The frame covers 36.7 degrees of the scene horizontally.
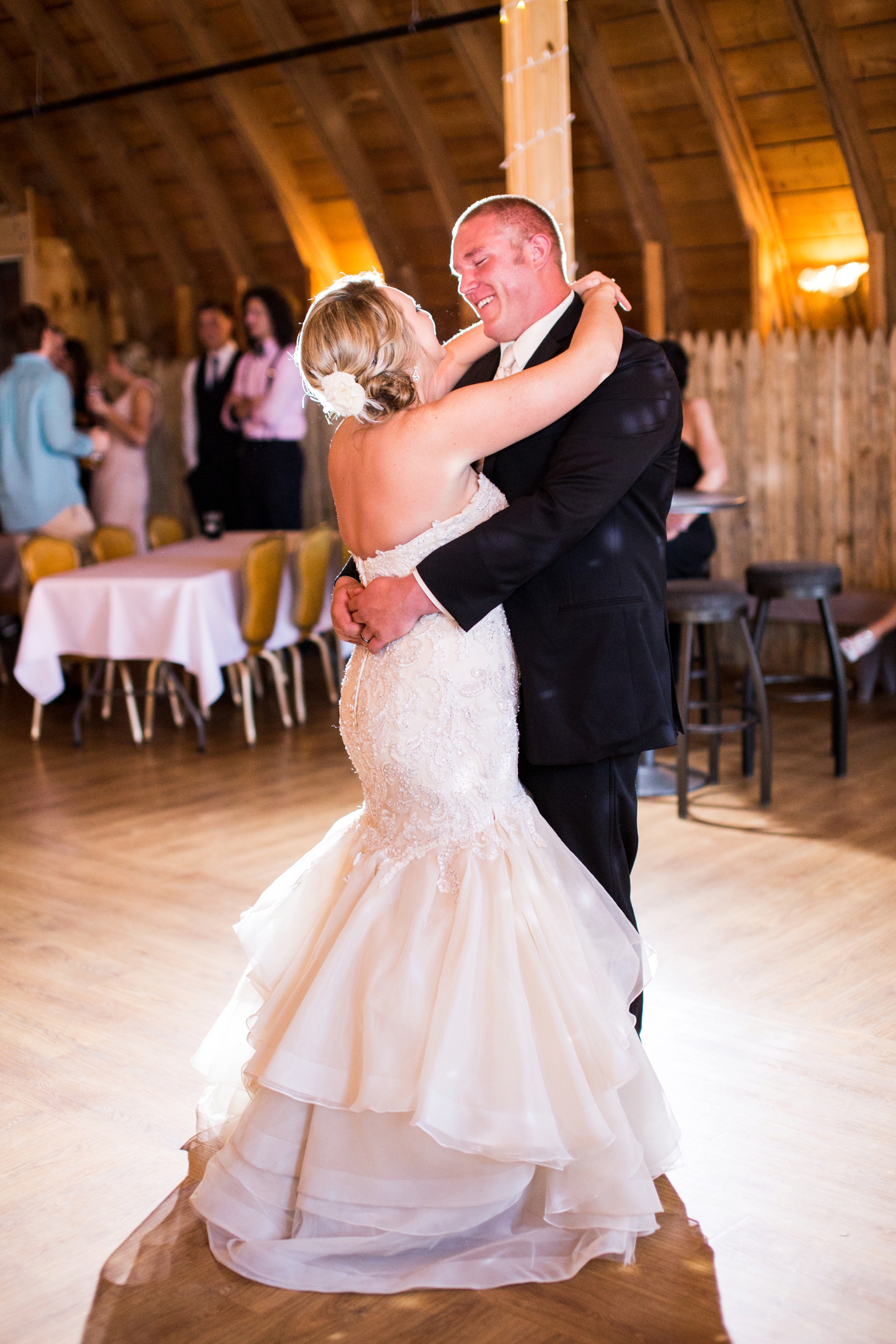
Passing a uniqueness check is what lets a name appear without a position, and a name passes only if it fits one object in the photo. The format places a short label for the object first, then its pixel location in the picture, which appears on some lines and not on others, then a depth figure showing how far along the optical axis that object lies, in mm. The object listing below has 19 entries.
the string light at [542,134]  4695
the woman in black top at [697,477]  5605
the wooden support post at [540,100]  4680
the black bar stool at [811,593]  5004
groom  2238
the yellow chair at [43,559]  6211
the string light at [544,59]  4688
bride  2100
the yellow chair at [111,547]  6805
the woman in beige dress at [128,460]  8320
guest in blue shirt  7055
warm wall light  7613
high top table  4816
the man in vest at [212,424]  8070
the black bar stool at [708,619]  4594
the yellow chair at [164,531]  7211
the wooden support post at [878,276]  7199
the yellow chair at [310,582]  6273
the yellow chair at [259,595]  5781
